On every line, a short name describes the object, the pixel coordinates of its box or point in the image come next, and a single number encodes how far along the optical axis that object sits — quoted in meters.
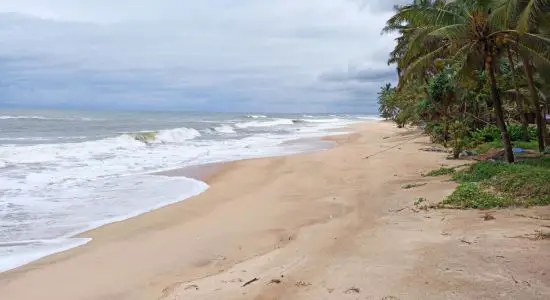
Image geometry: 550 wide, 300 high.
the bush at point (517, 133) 19.52
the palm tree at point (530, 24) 9.92
